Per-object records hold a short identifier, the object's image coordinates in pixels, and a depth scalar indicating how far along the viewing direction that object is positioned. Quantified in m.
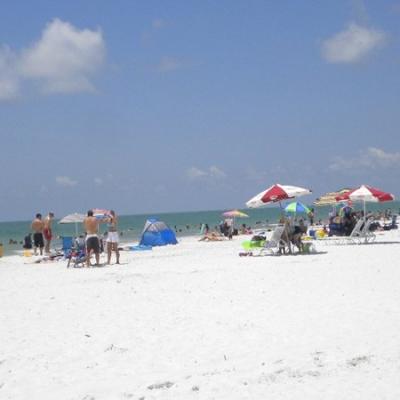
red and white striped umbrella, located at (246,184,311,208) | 15.48
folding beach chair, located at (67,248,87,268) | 14.48
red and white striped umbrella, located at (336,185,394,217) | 17.17
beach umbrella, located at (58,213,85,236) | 18.63
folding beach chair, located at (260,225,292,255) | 14.90
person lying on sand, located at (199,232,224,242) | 26.86
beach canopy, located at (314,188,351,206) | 25.33
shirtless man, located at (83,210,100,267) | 13.93
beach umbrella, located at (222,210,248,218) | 34.81
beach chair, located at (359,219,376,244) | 17.19
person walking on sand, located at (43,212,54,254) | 19.44
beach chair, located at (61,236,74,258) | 18.11
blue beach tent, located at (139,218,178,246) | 22.98
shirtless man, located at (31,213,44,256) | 18.91
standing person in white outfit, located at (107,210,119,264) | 14.38
